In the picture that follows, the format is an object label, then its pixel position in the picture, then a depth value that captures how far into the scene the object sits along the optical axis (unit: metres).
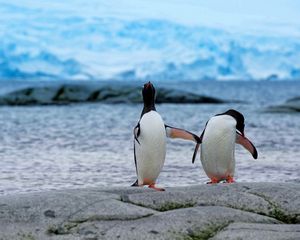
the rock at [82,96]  87.56
